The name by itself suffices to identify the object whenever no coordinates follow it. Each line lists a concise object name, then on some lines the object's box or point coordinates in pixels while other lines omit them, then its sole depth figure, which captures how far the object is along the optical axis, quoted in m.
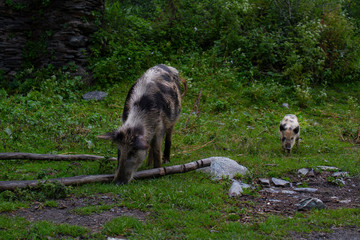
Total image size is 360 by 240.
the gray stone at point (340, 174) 8.34
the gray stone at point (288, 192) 7.43
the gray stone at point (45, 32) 14.52
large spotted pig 7.22
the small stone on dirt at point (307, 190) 7.57
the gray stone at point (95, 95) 13.53
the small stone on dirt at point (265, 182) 7.80
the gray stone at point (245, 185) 7.47
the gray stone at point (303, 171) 8.52
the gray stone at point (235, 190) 7.07
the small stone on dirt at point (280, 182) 7.88
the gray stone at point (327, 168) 8.67
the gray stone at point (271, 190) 7.47
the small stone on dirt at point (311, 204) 6.46
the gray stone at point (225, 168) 7.92
